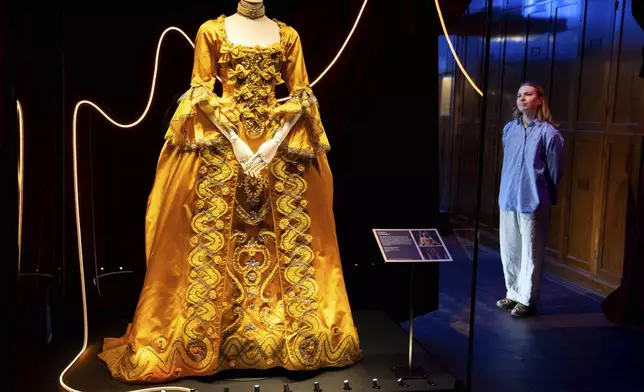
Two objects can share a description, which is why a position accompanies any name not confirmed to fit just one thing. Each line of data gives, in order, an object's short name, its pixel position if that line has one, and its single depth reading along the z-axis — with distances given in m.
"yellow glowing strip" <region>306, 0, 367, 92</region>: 3.47
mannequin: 2.84
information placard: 2.78
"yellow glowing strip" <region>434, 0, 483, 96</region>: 3.19
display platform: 2.79
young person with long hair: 3.98
